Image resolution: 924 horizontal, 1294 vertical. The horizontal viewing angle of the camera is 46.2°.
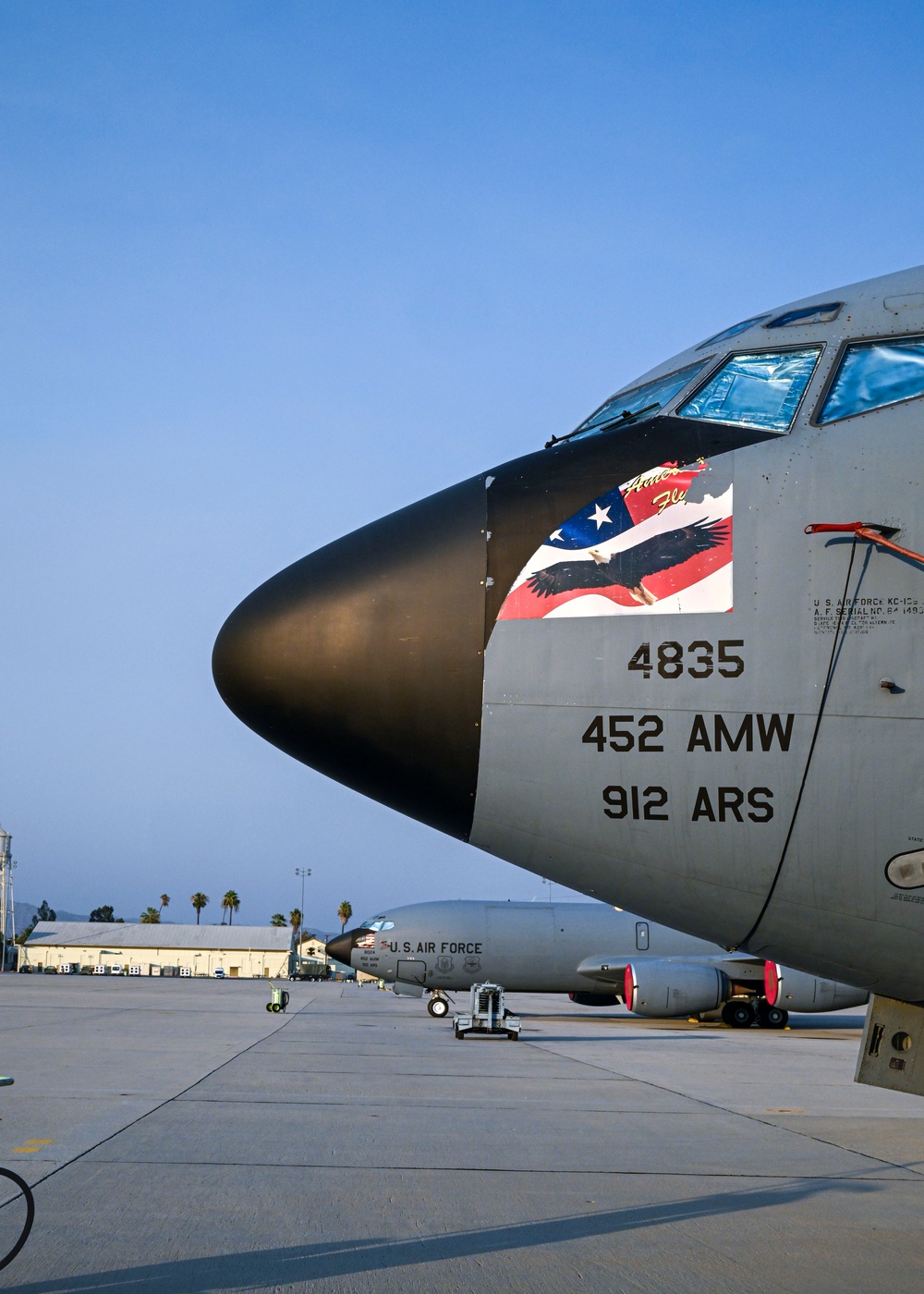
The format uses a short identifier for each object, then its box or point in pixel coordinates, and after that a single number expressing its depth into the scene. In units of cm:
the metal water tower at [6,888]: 8675
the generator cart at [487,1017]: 2347
